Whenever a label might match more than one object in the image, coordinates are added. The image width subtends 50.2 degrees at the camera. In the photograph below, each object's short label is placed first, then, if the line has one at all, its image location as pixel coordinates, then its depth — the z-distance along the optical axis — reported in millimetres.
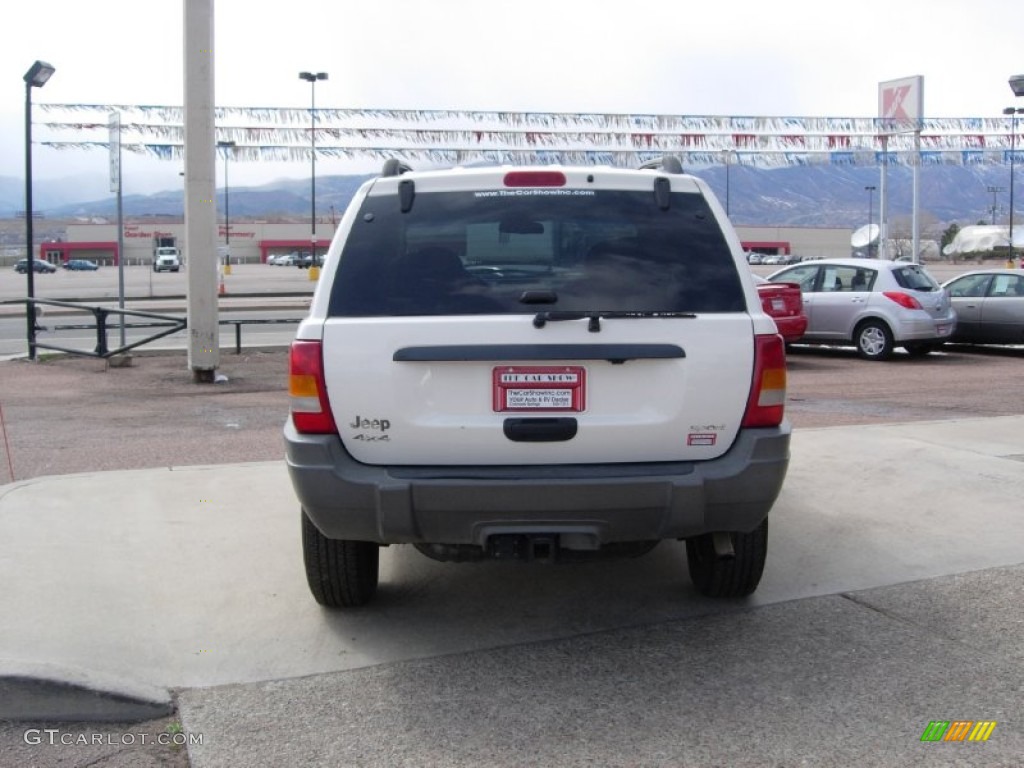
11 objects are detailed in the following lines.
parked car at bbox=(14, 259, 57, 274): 74575
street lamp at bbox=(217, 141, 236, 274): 20922
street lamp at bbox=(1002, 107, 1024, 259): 26531
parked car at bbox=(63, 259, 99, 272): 91062
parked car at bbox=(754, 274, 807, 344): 15695
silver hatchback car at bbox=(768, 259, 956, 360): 16500
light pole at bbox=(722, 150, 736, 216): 24062
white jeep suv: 4242
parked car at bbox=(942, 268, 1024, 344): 17484
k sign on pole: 26406
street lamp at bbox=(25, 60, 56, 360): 16453
